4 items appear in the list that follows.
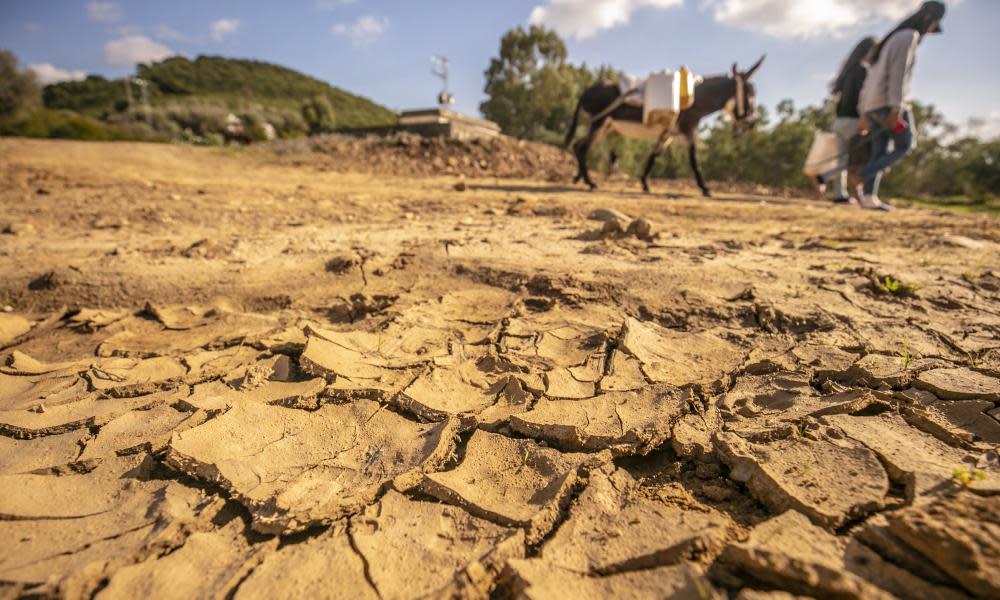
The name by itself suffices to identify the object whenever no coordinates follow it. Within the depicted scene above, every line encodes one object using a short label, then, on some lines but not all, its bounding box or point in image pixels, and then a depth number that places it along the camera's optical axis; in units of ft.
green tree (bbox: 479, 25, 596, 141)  63.05
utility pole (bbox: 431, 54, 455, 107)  42.88
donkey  21.79
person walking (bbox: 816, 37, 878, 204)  19.65
